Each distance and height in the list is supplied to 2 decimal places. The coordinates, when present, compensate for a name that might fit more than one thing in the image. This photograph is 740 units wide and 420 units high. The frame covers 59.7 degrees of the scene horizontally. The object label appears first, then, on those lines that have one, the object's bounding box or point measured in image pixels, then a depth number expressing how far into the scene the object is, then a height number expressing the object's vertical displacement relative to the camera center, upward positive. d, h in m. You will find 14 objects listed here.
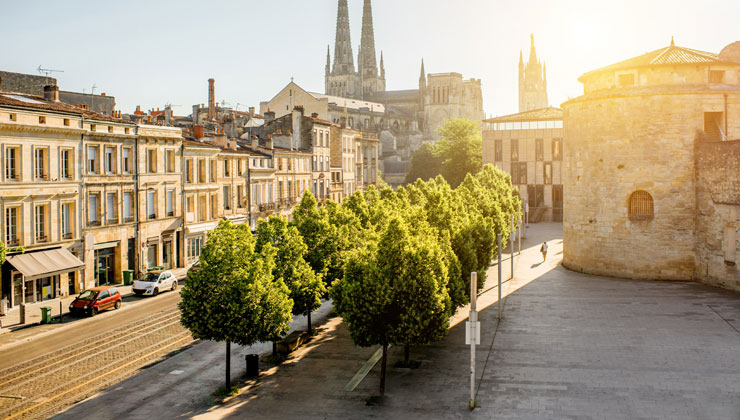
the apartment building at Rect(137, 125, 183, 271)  40.69 +0.46
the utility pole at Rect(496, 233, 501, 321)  26.08 -3.59
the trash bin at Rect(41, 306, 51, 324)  28.52 -4.85
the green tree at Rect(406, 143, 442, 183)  105.38 +5.80
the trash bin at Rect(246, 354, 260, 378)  20.47 -5.19
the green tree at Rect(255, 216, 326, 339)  22.30 -2.10
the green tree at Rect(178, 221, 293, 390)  18.55 -2.72
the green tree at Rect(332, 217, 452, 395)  18.75 -2.82
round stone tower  35.25 +2.54
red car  29.91 -4.61
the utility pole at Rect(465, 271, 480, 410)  17.14 -3.70
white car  34.84 -4.43
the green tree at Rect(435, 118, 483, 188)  92.31 +7.04
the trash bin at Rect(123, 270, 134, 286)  38.31 -4.39
